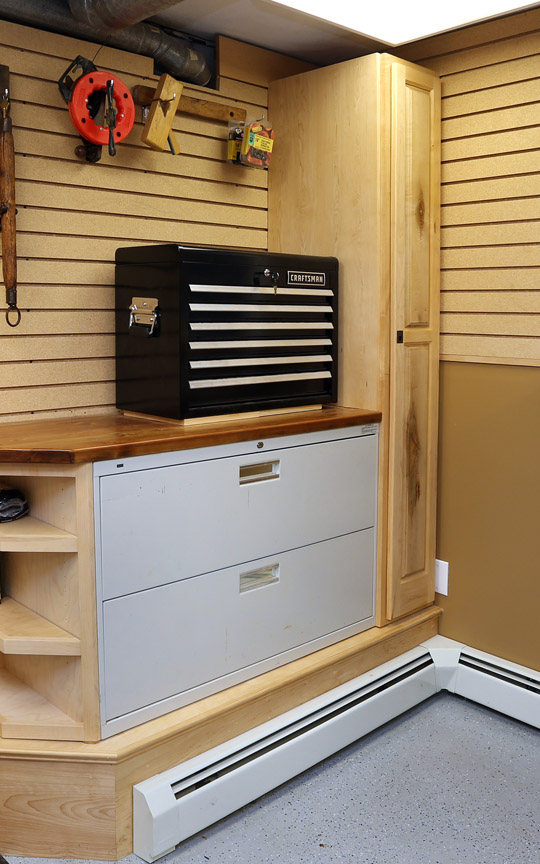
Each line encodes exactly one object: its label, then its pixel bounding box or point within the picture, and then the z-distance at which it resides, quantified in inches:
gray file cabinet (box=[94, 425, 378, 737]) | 87.4
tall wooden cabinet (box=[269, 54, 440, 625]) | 114.0
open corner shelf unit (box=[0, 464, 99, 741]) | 83.9
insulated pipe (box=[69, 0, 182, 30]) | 91.4
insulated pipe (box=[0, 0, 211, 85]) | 96.7
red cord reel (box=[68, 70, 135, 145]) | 99.9
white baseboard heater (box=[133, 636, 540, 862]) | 87.1
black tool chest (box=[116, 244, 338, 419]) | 97.9
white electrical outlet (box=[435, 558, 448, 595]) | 130.2
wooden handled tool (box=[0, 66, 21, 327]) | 94.3
